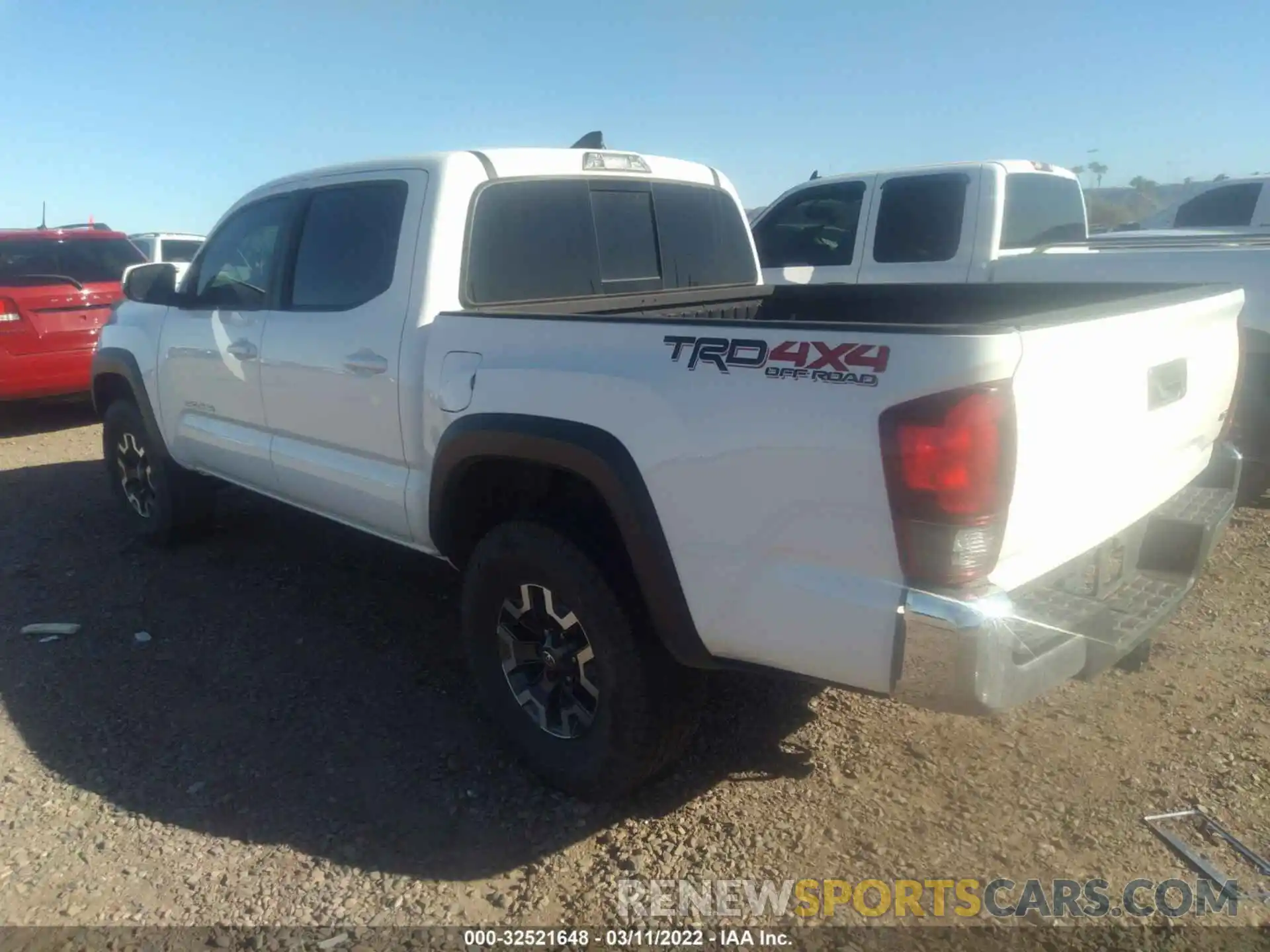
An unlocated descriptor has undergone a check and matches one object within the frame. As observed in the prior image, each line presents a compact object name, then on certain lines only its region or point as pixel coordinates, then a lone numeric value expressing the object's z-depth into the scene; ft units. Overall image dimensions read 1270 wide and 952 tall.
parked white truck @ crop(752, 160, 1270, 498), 16.11
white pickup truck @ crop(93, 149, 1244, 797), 7.06
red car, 26.78
